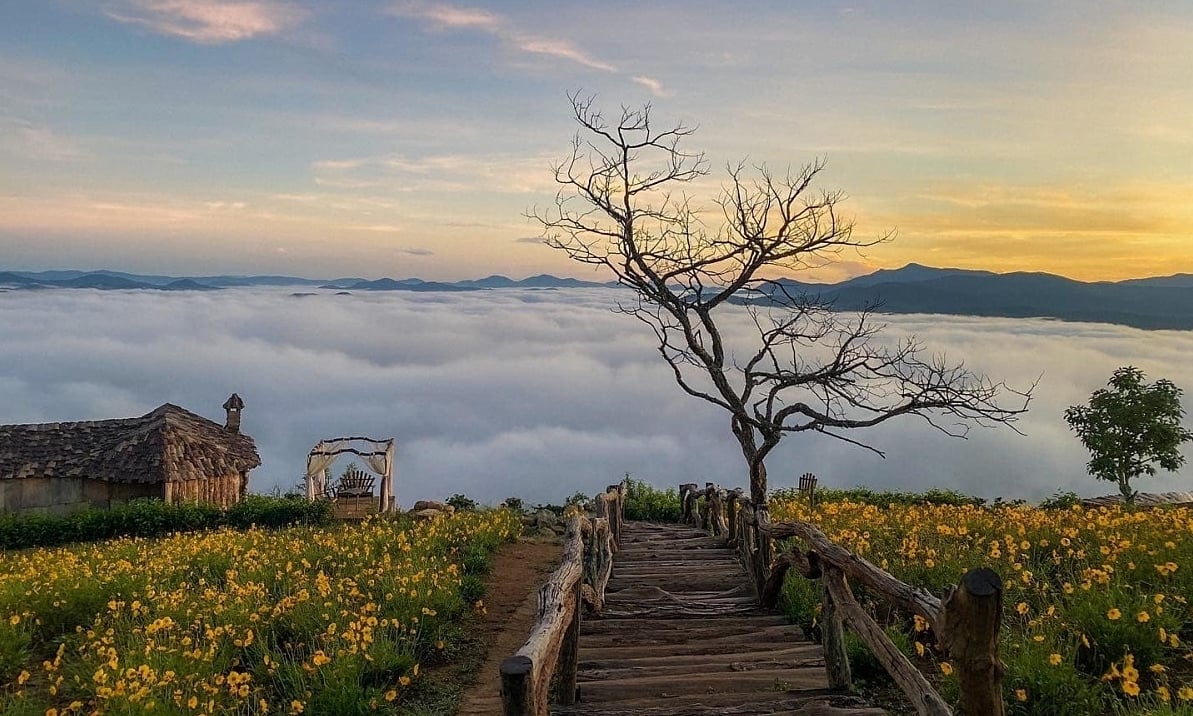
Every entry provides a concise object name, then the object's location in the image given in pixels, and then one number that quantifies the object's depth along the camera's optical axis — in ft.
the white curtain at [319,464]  91.35
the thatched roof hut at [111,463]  87.20
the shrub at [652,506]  72.64
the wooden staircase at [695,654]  17.89
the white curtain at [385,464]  92.43
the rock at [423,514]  64.32
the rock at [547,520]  62.20
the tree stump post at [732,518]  43.73
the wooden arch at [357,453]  92.27
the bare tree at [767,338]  47.98
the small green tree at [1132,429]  90.33
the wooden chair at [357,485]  96.09
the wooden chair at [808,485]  83.51
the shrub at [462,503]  79.78
